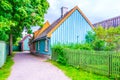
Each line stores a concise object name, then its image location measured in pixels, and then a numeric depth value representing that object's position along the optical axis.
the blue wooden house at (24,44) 24.54
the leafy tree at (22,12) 7.06
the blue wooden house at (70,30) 9.32
